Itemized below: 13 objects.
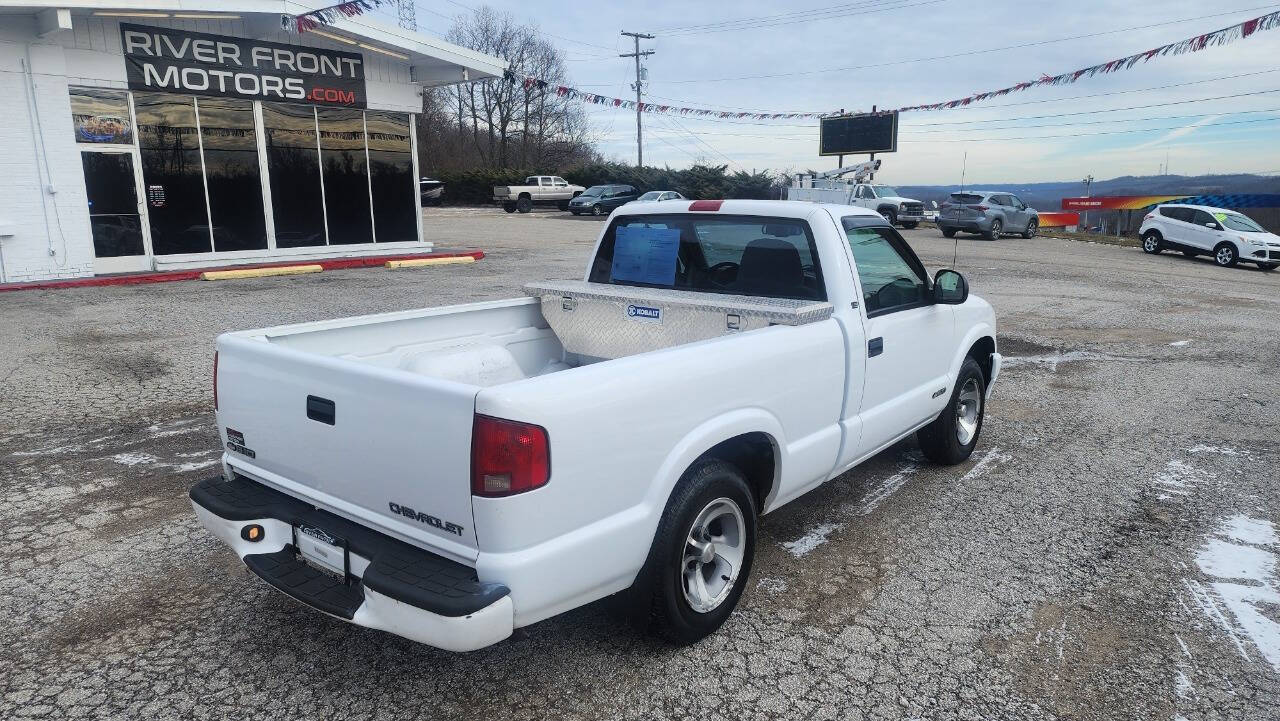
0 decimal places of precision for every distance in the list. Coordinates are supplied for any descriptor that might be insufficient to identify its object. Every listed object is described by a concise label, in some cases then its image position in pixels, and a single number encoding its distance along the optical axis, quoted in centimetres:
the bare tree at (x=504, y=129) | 6131
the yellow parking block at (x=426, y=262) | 1773
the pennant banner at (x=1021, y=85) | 1252
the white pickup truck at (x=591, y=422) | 257
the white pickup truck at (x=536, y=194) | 4194
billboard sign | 4309
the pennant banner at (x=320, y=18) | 1575
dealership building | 1402
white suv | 2153
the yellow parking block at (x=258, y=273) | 1515
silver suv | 2780
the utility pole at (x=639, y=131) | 5414
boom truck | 3325
